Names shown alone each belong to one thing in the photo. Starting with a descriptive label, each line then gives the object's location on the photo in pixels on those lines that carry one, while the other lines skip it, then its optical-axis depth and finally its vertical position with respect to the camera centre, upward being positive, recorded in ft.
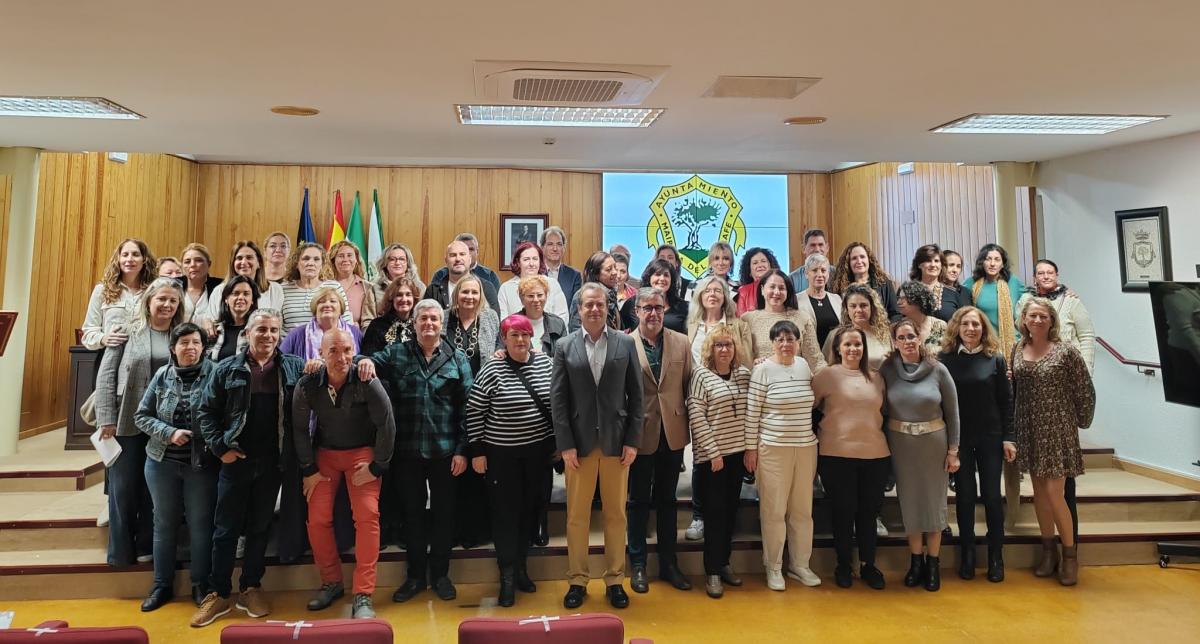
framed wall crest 16.03 +3.08
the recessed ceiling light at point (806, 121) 13.98 +5.34
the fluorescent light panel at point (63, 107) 12.30 +5.11
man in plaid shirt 10.69 -0.87
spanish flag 23.95 +5.36
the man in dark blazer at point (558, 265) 14.80 +2.42
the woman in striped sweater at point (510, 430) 10.75 -0.97
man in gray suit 10.60 -0.87
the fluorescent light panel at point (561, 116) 13.20 +5.28
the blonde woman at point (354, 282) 12.83 +1.76
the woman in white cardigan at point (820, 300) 13.35 +1.45
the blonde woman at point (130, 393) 10.87 -0.38
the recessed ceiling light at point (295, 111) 12.87 +5.12
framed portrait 25.71 +5.51
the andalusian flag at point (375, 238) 24.40 +4.96
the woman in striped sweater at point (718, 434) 11.30 -1.08
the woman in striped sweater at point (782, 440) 11.44 -1.22
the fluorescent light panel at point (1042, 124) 13.97 +5.44
